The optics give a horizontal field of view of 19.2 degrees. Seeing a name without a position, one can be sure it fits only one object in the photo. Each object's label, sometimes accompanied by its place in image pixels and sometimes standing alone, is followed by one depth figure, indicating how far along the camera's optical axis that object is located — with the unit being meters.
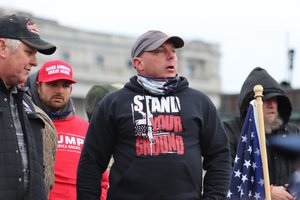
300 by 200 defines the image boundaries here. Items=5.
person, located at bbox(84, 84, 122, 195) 7.38
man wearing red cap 6.68
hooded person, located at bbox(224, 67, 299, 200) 7.07
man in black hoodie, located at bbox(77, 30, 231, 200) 5.29
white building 79.25
